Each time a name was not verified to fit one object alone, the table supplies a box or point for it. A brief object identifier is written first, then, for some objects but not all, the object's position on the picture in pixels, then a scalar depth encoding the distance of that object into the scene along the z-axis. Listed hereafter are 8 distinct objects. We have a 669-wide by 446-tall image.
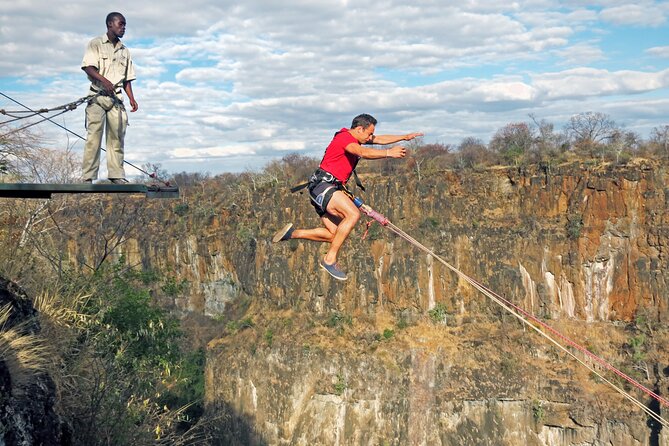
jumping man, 8.96
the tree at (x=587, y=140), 45.28
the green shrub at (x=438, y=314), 43.38
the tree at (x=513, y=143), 47.96
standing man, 9.57
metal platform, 9.21
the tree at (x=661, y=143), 42.16
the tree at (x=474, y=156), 48.66
